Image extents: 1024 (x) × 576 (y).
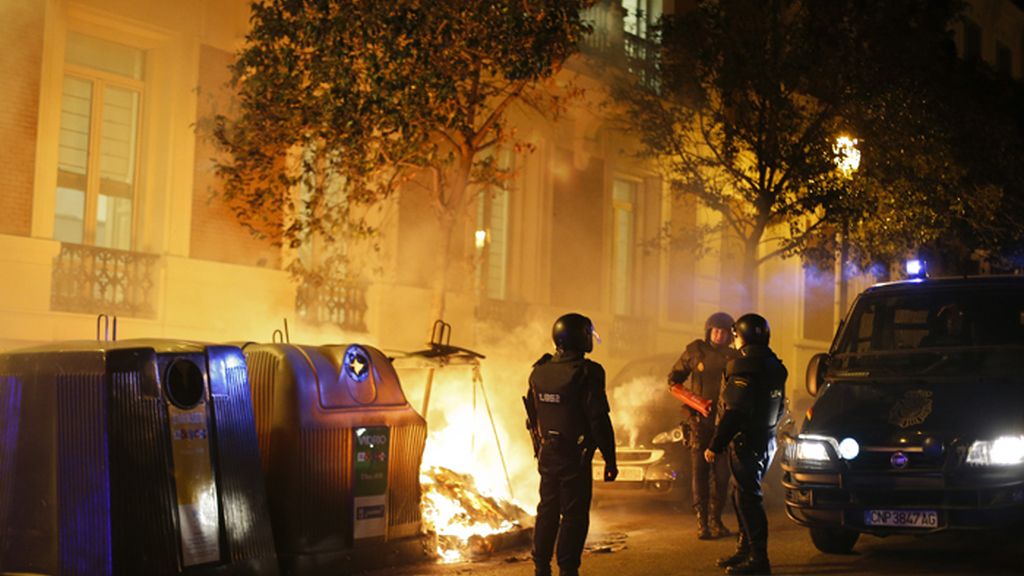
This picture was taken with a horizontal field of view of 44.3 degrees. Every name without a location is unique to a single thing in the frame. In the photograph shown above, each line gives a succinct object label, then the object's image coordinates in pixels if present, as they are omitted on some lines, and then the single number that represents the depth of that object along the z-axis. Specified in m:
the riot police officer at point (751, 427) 8.51
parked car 12.10
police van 8.27
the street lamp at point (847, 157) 16.41
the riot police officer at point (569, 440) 7.73
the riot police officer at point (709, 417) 10.49
